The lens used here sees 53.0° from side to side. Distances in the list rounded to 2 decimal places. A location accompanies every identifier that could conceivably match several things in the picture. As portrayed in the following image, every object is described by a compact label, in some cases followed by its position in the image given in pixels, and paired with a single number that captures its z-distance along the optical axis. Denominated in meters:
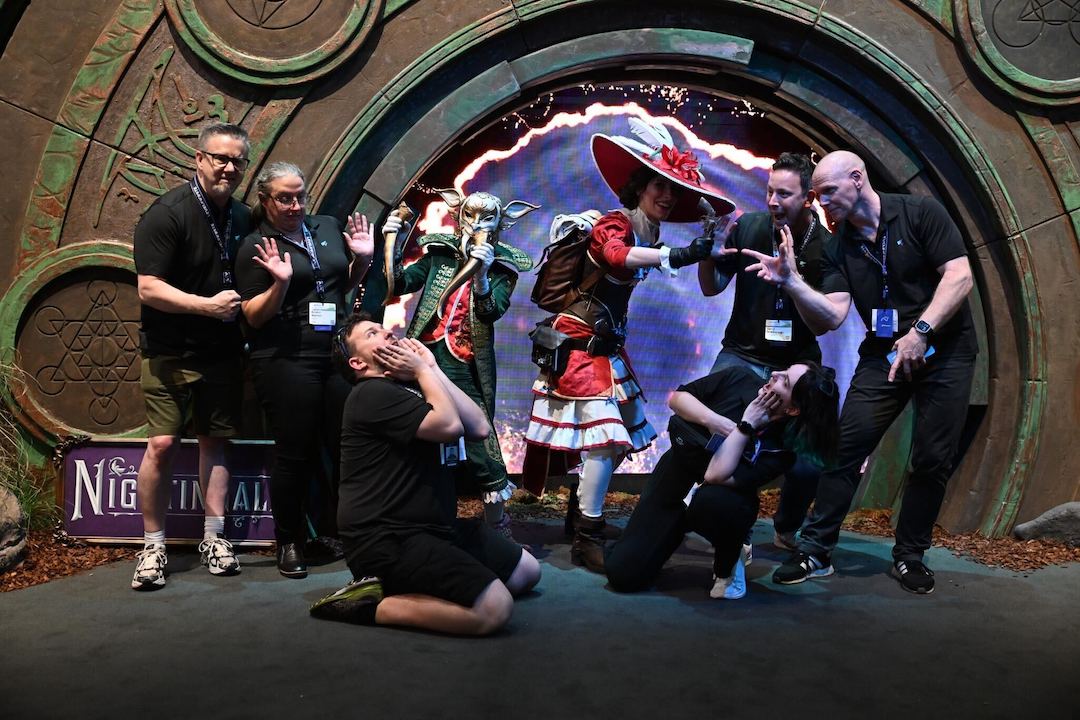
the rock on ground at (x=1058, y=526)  5.09
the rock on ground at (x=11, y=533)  4.35
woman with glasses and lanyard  4.40
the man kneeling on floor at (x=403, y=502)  3.61
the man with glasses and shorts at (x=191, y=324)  4.29
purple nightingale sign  4.77
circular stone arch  5.12
